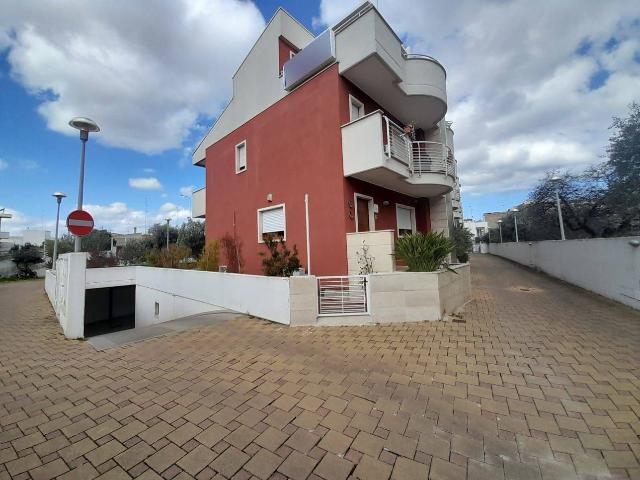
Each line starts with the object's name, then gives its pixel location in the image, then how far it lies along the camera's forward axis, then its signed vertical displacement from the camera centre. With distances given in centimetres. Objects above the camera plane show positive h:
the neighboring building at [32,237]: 5291 +546
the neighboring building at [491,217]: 7249 +945
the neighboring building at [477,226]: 6838 +672
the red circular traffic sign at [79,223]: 562 +86
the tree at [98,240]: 3200 +275
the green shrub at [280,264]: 777 -20
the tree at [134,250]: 2356 +99
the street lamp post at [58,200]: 1440 +362
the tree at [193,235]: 2293 +212
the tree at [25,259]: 2417 +47
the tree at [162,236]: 2620 +244
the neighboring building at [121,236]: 5538 +585
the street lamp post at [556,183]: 1399 +375
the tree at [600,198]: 1201 +286
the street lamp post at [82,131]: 614 +313
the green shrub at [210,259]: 1102 +0
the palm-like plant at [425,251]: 619 +5
